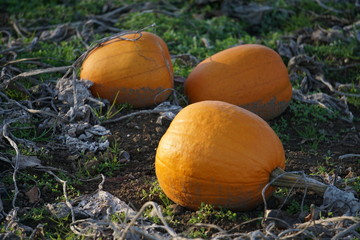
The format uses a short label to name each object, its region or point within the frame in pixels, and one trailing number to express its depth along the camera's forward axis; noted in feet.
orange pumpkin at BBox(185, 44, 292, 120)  32.43
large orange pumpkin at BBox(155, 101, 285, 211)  22.49
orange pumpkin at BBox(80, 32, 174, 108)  32.80
